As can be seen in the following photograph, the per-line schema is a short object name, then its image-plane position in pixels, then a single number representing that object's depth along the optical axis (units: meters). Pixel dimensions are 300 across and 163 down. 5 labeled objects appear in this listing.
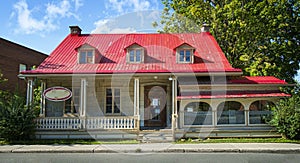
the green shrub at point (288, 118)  12.76
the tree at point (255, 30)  20.16
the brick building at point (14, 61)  23.27
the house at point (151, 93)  13.90
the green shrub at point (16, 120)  13.05
